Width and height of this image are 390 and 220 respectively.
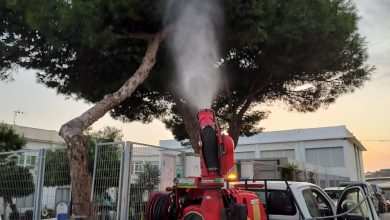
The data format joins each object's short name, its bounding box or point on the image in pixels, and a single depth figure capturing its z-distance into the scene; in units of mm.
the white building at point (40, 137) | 29234
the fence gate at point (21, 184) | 8164
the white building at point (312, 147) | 36688
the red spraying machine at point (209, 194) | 4449
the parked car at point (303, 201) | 5145
